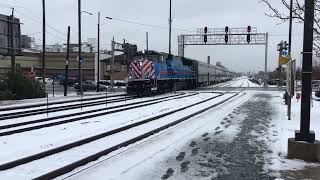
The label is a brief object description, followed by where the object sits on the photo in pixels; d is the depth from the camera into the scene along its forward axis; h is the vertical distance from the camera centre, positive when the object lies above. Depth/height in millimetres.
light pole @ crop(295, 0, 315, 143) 6032 +172
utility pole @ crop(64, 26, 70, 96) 22484 -102
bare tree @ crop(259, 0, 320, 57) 8626 +2268
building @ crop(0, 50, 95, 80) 60055 +3656
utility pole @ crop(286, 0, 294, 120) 10564 -846
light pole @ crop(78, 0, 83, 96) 24386 +1957
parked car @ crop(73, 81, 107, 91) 33241 -876
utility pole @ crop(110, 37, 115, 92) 28616 +2144
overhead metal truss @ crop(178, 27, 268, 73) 42460 +6597
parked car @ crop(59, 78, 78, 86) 44158 -285
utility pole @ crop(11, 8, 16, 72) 19875 +2423
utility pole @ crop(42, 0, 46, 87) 22998 +4801
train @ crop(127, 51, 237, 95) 21505 +589
